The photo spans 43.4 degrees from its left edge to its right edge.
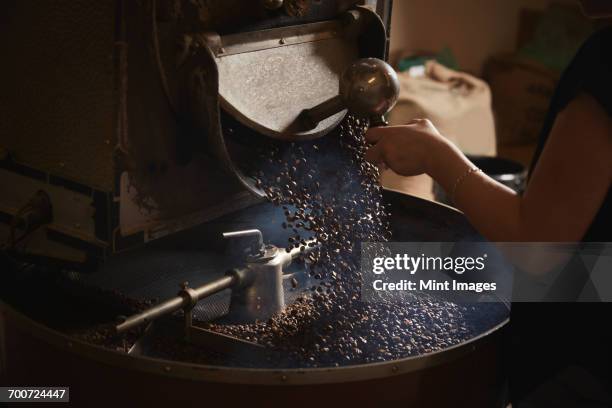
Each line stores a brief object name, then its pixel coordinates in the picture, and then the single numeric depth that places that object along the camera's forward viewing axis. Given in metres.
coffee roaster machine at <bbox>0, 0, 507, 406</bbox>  0.96
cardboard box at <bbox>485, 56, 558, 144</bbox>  4.07
